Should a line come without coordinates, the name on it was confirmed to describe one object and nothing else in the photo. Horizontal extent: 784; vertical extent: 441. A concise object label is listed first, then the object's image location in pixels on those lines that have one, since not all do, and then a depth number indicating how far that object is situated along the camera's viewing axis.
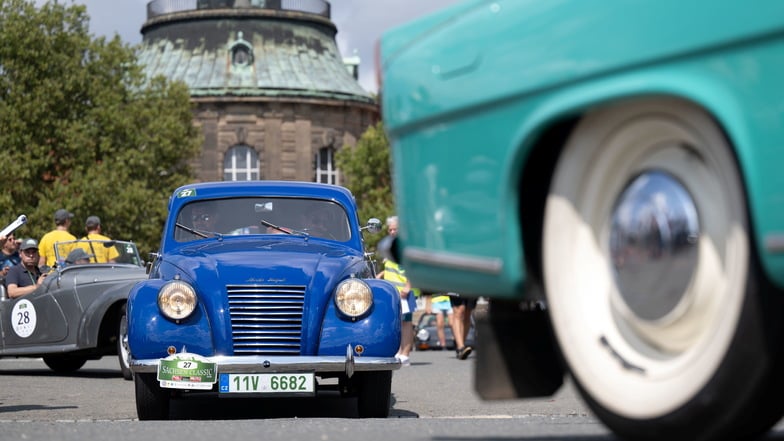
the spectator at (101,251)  17.97
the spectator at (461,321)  20.38
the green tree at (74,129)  49.69
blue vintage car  10.40
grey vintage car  16.36
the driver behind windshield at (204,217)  12.38
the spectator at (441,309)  27.04
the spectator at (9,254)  19.08
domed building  77.75
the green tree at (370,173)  71.25
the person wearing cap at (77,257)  17.44
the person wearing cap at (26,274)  17.31
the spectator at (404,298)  18.73
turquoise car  3.92
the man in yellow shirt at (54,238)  18.86
